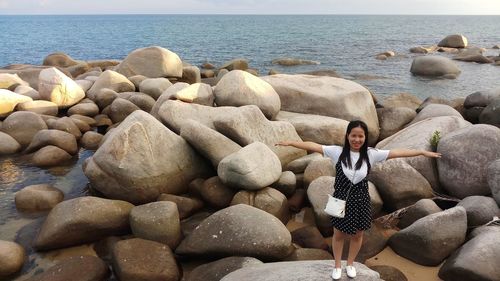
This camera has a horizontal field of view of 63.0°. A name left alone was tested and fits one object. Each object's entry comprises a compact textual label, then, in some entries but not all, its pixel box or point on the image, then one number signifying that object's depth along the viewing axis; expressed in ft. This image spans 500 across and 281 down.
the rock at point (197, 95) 30.32
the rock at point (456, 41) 129.90
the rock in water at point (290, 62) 92.84
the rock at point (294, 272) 13.75
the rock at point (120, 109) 36.24
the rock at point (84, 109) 37.19
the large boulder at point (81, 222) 18.88
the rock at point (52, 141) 29.71
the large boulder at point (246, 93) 29.96
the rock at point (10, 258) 16.92
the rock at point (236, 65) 73.00
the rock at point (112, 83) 41.88
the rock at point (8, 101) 35.65
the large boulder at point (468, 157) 21.80
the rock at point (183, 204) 21.50
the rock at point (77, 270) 16.22
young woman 13.08
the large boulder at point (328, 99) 32.68
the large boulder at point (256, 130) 24.97
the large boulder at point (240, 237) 17.51
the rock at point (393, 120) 33.50
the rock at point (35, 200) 22.25
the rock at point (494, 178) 19.60
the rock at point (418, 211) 20.08
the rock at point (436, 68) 76.28
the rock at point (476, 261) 15.35
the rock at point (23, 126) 31.50
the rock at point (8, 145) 29.99
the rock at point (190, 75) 53.42
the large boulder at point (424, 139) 23.40
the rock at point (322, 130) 28.96
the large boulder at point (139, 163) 21.87
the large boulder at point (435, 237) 17.46
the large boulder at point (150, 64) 49.96
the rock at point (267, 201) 20.90
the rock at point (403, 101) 43.27
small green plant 24.31
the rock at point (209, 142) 23.39
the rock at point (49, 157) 28.22
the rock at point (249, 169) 20.84
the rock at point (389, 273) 16.53
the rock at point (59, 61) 71.51
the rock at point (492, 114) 31.99
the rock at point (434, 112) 31.86
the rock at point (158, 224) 18.71
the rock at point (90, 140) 32.07
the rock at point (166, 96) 30.99
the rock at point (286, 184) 22.54
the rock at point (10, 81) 43.96
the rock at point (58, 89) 38.70
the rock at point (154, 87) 39.80
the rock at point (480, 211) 18.75
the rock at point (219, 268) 16.21
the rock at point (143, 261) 16.44
